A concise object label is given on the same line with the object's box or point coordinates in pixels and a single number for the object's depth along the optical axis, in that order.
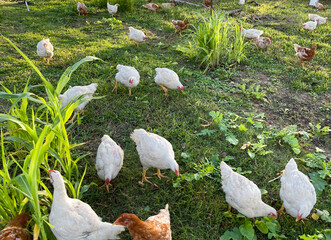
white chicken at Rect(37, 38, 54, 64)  4.87
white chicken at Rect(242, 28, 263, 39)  6.28
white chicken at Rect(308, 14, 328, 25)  7.81
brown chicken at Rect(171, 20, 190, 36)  6.75
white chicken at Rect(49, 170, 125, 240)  2.06
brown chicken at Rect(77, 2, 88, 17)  7.62
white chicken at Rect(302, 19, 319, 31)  7.15
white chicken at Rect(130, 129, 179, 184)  2.86
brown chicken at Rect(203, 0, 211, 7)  9.01
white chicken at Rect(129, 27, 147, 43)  5.88
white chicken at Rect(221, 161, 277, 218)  2.51
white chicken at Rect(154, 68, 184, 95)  4.22
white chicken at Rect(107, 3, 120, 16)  7.64
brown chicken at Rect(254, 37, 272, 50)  6.02
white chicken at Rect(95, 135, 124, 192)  2.79
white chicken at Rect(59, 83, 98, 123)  3.57
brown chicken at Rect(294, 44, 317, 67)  5.43
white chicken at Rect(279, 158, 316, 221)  2.53
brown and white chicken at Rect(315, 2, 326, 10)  9.45
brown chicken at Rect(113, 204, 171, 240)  2.13
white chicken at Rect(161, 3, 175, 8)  8.72
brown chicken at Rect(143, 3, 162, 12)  8.38
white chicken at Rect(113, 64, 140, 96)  4.14
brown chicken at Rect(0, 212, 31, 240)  1.98
